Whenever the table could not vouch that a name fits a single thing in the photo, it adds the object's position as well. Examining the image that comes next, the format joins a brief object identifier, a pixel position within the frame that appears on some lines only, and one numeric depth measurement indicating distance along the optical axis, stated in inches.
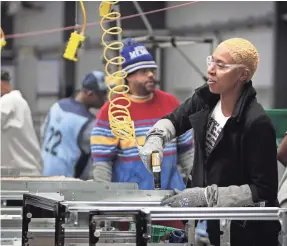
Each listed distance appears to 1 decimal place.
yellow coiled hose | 223.3
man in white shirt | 347.4
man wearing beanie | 266.4
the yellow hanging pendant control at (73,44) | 272.9
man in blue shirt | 376.2
